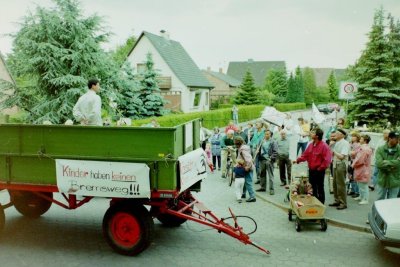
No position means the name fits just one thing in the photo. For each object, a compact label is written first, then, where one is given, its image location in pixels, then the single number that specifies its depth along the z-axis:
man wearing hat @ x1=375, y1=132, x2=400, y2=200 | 8.46
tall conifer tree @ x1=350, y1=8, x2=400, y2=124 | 21.53
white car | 6.39
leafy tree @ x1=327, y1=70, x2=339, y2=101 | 70.56
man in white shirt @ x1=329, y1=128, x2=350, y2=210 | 9.70
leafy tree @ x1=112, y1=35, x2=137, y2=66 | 59.69
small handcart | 8.26
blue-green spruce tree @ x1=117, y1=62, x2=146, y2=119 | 24.14
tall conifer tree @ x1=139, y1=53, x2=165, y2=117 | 26.61
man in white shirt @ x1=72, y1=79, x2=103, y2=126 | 7.66
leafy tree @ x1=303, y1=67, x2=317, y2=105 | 72.75
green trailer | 6.59
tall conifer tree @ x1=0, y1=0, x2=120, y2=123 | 16.97
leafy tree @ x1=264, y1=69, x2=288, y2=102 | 64.38
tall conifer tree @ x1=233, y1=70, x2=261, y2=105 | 49.12
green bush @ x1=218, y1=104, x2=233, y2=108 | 50.75
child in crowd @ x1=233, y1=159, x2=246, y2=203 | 10.80
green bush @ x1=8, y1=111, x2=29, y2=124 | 18.23
